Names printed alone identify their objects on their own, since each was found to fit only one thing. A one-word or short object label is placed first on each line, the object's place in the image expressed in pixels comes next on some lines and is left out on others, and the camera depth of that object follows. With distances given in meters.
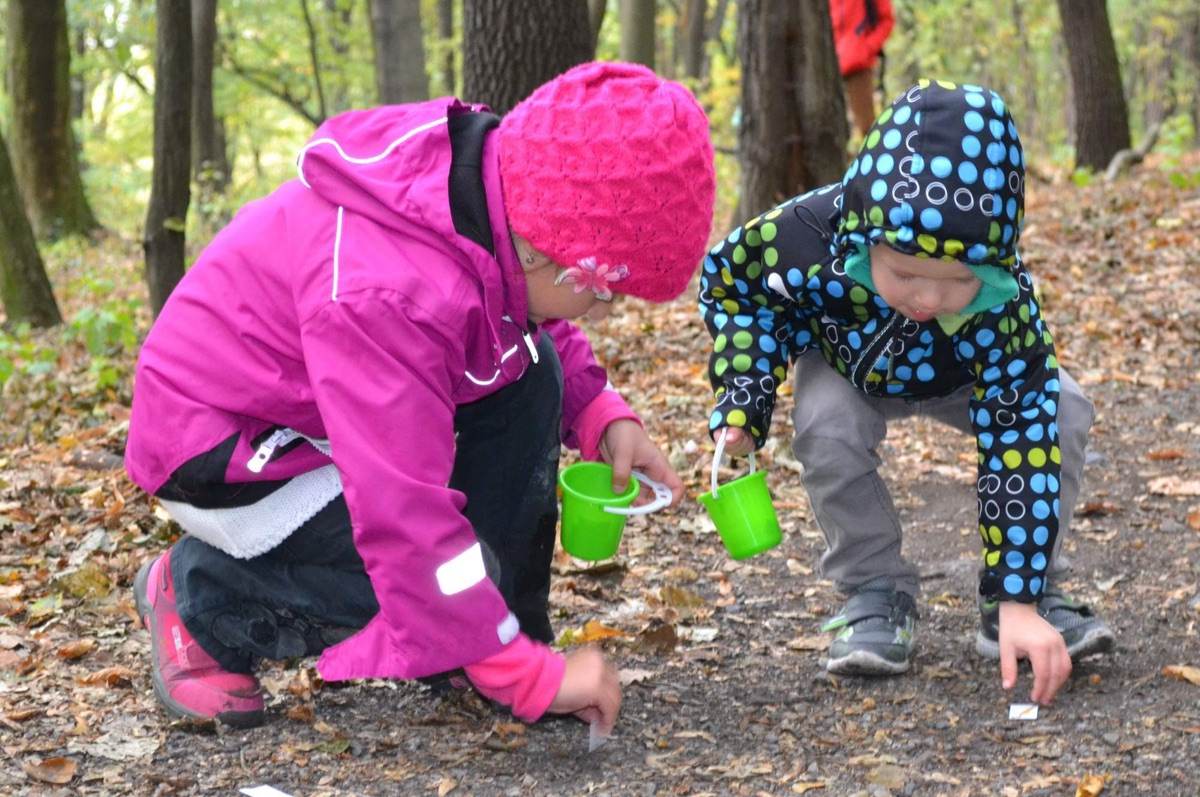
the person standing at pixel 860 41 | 8.31
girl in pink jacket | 2.02
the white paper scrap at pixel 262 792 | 2.20
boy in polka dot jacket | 2.25
